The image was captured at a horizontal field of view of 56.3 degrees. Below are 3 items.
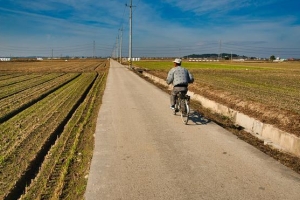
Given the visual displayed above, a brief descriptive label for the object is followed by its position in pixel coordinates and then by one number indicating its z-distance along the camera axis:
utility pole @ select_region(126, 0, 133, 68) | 45.69
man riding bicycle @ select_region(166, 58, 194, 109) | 9.09
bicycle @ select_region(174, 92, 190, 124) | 8.75
